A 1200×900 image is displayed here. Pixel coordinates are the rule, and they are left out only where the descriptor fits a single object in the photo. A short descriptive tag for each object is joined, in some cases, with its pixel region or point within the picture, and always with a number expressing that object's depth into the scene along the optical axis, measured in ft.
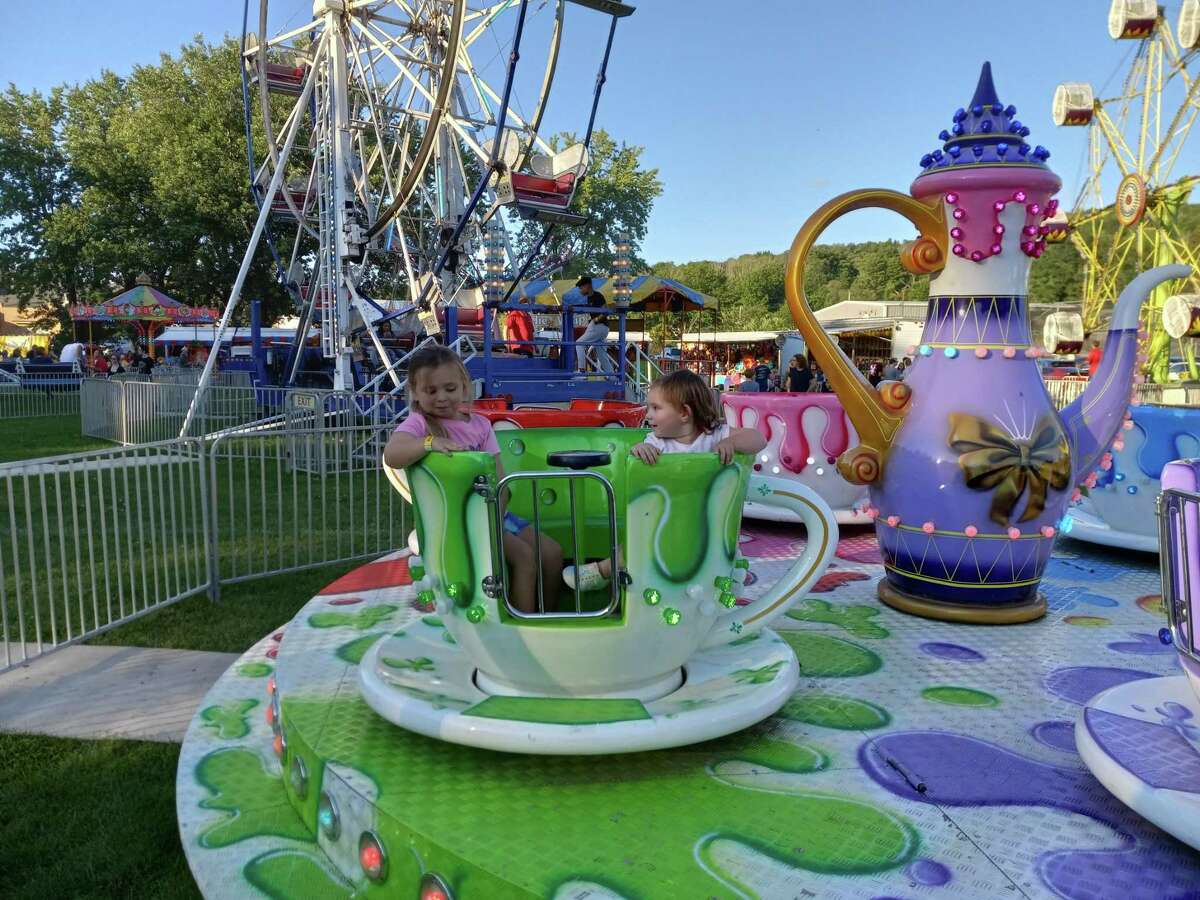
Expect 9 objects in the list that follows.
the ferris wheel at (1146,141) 64.08
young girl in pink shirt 6.36
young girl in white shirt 7.84
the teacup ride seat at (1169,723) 4.40
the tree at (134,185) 94.63
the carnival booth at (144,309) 85.35
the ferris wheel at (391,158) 40.04
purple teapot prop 8.59
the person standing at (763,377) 56.29
